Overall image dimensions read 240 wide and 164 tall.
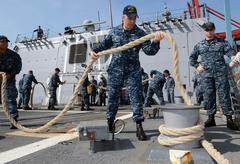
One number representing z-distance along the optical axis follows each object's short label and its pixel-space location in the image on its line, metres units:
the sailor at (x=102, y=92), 9.48
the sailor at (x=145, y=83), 6.64
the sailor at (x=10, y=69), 2.94
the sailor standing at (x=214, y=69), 2.52
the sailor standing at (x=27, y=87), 7.13
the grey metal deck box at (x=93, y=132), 1.57
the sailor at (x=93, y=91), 9.45
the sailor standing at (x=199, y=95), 6.00
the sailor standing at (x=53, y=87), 7.10
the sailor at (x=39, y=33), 13.02
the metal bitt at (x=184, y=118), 1.43
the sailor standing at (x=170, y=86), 7.39
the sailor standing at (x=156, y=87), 5.10
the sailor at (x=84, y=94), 6.75
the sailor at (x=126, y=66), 2.09
